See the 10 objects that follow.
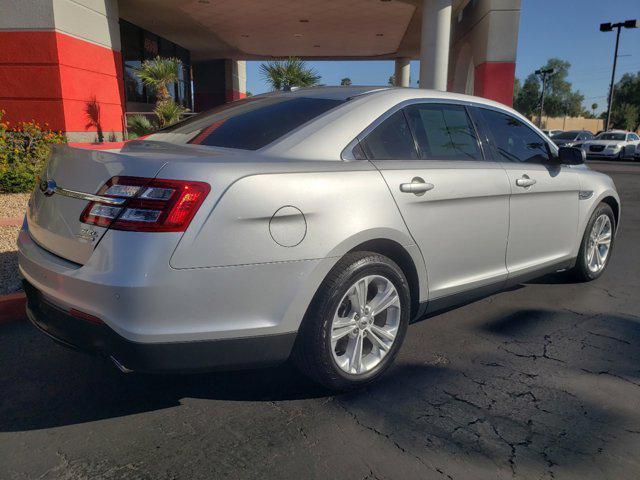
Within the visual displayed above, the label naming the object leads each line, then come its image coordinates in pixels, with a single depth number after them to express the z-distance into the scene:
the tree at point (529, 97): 69.25
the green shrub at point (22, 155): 7.68
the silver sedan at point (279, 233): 2.22
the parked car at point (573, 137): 29.23
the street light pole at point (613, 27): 30.72
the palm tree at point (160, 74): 14.63
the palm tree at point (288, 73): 18.16
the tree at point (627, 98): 51.25
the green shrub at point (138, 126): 13.77
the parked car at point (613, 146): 25.38
